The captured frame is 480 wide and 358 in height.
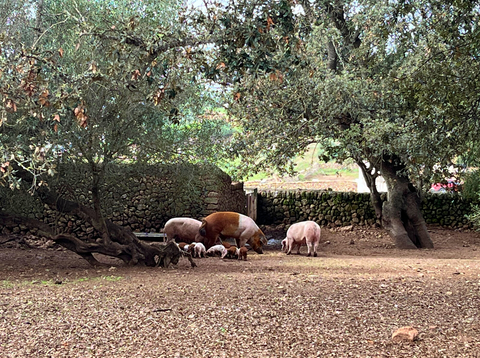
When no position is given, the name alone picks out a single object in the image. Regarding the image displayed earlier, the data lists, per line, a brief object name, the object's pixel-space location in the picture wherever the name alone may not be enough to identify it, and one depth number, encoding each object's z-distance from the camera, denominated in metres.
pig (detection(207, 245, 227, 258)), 10.28
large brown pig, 11.44
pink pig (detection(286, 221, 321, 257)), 11.69
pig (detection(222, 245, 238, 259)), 10.11
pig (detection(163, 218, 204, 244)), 12.07
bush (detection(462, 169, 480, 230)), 15.00
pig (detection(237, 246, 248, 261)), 10.00
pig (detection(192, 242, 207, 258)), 10.23
